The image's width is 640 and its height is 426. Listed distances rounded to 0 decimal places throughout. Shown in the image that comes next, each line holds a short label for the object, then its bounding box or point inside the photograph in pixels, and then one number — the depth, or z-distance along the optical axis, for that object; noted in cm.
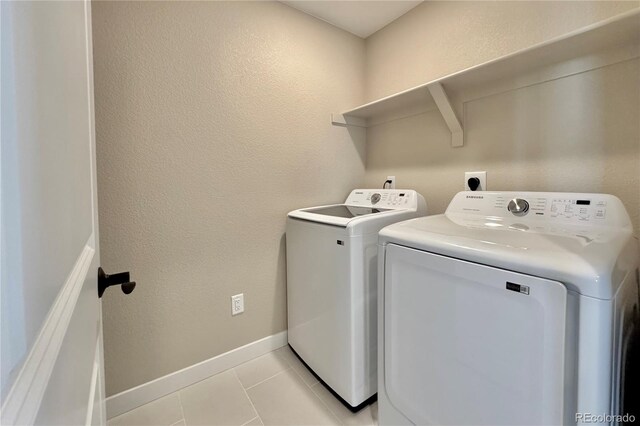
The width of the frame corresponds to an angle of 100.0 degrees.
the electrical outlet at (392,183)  203
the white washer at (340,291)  130
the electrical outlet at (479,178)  153
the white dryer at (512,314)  65
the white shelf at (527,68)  100
